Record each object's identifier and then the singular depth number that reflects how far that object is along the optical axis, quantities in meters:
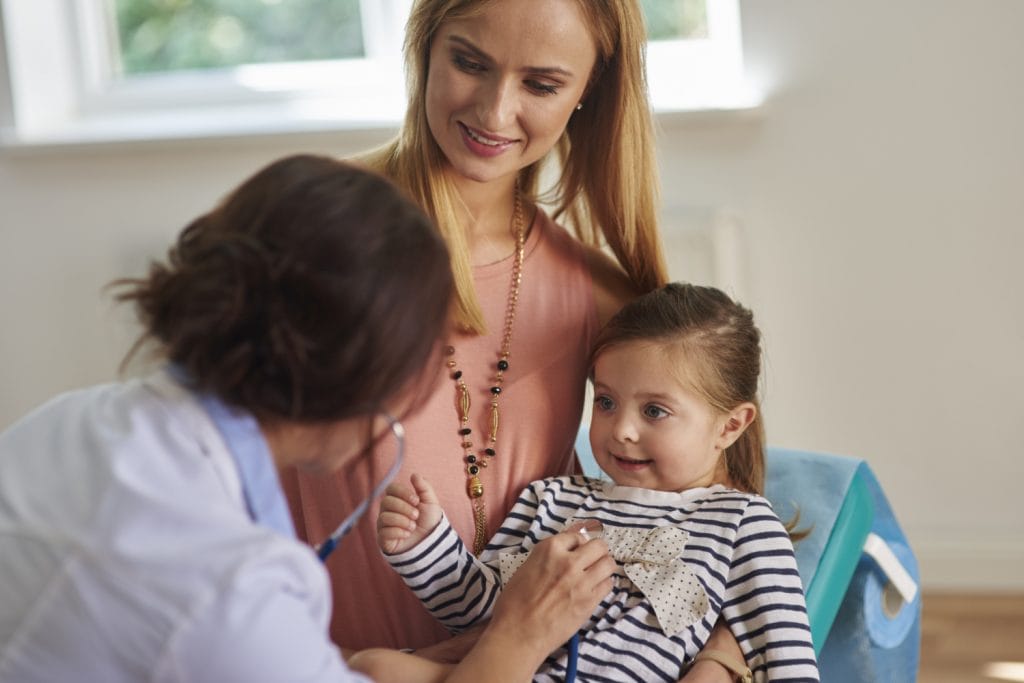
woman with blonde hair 1.63
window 3.23
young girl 1.44
